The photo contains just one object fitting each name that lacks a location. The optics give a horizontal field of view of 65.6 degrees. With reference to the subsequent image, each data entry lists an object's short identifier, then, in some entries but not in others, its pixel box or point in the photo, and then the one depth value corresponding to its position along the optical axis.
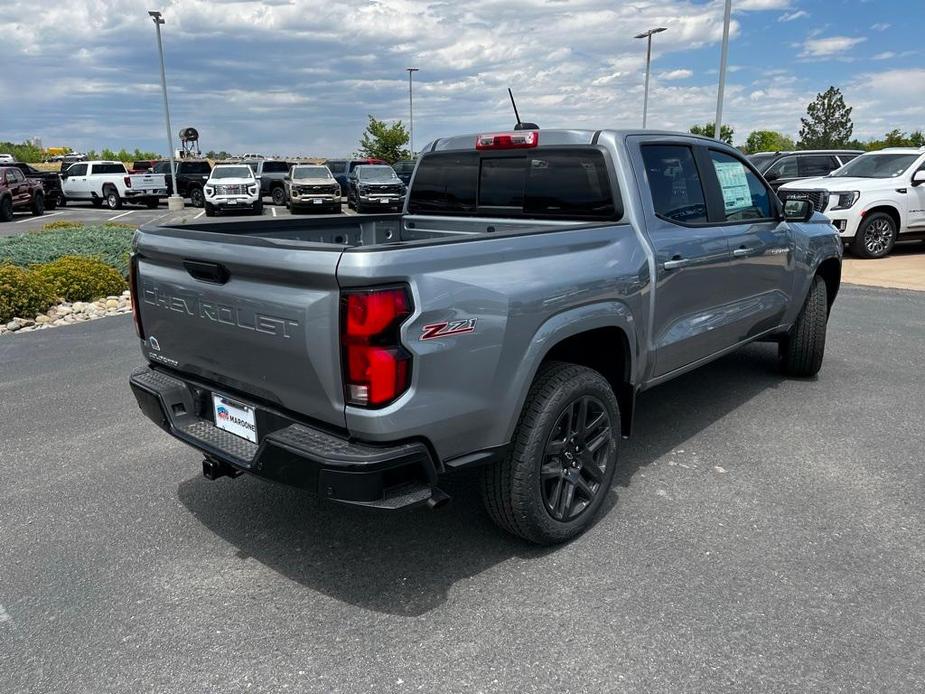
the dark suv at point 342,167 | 31.58
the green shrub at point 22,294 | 8.10
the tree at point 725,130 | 59.92
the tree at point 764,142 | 74.56
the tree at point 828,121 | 61.41
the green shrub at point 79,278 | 9.02
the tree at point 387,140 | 48.69
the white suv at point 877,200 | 12.62
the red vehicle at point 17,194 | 21.36
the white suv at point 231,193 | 23.23
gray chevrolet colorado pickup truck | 2.50
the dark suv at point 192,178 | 29.11
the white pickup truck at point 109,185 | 28.12
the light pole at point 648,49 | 32.26
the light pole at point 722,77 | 19.61
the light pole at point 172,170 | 27.64
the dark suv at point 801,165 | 16.02
